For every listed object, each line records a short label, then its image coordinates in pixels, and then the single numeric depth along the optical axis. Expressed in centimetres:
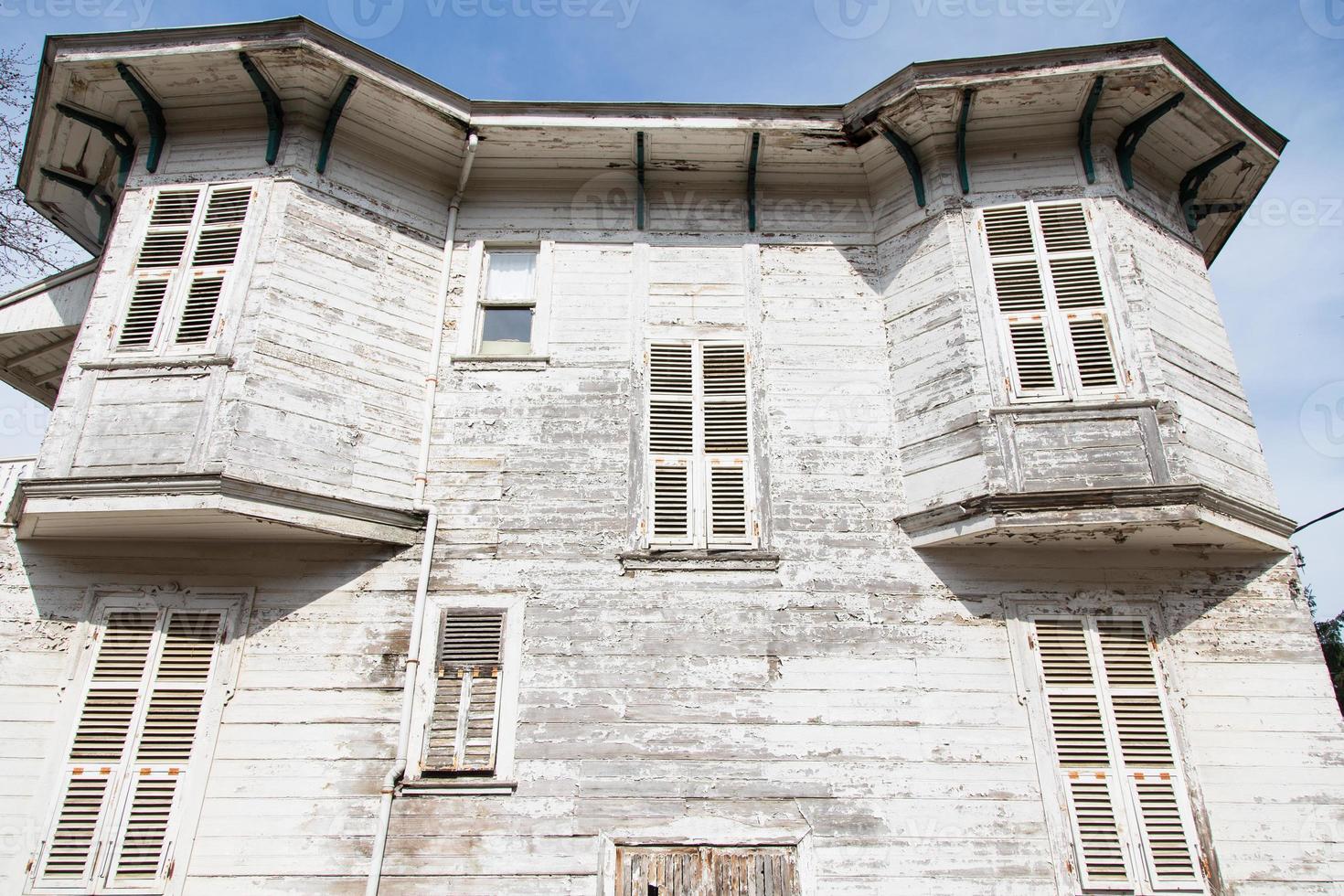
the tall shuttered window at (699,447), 884
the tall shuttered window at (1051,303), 890
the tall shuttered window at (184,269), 882
